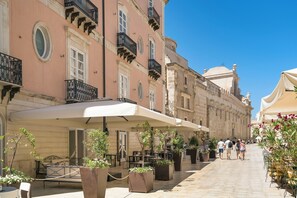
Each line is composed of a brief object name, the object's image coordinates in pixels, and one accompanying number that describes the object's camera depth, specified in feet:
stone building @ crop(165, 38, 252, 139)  121.49
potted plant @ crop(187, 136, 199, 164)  71.10
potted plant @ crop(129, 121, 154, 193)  32.78
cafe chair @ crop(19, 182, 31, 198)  19.78
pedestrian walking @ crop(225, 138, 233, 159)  85.20
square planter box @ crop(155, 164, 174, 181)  41.32
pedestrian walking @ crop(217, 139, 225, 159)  87.45
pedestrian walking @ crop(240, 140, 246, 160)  81.02
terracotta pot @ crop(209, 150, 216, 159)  88.08
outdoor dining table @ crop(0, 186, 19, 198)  18.10
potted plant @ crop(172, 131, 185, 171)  55.67
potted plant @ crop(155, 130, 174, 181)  41.33
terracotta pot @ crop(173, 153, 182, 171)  55.46
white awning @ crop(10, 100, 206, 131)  32.65
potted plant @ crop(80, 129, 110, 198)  27.76
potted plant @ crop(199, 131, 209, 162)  76.58
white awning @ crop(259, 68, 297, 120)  21.10
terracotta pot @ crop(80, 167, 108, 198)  27.73
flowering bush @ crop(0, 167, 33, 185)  20.29
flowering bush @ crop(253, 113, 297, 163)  21.80
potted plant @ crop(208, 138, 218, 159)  88.16
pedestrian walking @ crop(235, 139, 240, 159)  87.42
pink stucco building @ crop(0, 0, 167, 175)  36.68
